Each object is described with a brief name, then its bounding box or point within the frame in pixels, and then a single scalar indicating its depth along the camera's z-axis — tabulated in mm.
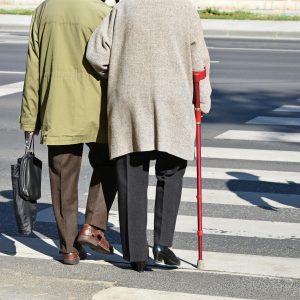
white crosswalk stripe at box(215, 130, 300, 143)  16180
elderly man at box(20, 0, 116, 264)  8473
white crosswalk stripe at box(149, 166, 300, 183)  13104
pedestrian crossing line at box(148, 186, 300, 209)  11741
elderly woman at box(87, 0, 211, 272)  8186
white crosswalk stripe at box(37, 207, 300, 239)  10231
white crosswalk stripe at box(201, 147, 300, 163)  14580
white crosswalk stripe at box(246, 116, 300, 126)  17814
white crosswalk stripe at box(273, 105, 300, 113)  19402
